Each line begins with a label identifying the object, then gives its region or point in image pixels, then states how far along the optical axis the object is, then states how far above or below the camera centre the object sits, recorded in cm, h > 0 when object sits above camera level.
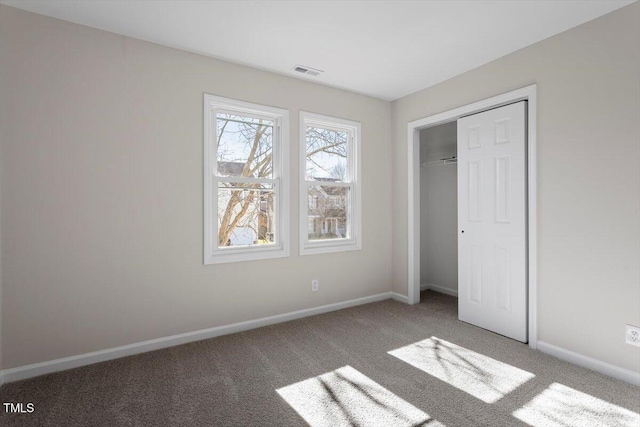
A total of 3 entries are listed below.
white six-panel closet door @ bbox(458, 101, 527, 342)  299 -6
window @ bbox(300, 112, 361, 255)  368 +34
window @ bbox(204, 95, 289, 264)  313 +33
